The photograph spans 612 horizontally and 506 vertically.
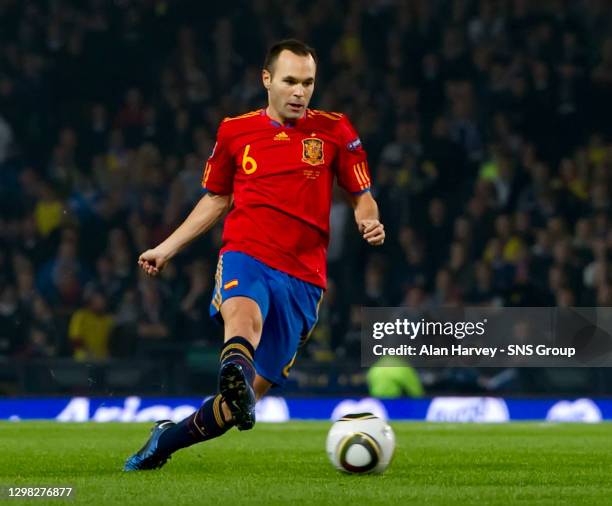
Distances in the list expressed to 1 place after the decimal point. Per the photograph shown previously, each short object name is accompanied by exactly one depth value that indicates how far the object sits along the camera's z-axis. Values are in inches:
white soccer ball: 480.4
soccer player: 480.1
